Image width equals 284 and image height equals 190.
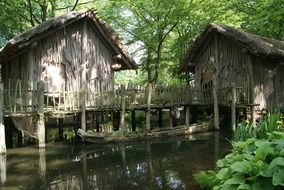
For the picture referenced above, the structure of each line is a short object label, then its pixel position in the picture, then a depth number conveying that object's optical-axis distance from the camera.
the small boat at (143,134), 10.42
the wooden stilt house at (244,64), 12.44
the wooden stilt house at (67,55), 11.34
